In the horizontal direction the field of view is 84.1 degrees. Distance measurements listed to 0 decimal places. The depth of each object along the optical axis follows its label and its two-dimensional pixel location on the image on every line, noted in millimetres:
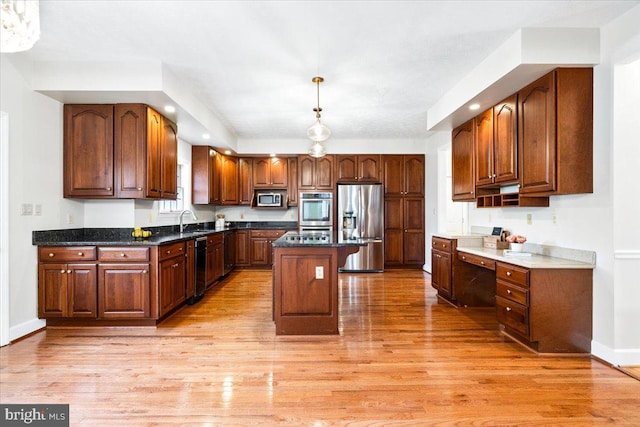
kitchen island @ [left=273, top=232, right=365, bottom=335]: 3309
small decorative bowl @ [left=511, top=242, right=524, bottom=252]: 3471
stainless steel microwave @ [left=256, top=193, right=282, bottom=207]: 7121
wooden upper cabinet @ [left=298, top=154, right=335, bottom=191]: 6973
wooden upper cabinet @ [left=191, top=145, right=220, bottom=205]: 6062
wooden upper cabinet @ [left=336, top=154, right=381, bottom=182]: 6930
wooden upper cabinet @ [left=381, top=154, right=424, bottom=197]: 6926
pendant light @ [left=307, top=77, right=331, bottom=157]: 3648
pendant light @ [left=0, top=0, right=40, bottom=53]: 1332
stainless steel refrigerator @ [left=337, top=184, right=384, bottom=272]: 6637
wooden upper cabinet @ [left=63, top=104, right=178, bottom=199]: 3736
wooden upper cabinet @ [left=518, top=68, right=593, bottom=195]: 2820
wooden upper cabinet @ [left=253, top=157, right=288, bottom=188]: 7145
